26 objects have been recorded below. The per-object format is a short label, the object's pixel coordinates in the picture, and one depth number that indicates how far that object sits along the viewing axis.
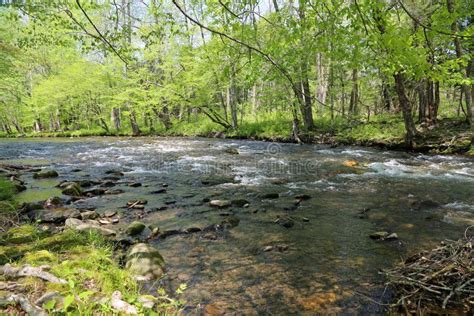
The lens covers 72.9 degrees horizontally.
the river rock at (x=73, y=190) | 7.95
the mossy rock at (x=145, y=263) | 4.02
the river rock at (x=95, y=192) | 8.10
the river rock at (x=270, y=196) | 7.96
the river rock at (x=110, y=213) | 6.34
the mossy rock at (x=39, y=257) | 3.46
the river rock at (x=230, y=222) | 5.95
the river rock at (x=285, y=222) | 5.98
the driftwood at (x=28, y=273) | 2.98
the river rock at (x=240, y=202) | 7.31
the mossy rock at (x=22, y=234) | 4.23
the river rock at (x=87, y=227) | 5.06
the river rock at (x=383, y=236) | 5.25
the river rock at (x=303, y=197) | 7.79
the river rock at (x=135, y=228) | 5.42
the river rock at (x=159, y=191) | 8.42
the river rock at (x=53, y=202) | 6.87
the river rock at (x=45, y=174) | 10.05
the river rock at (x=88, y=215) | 6.01
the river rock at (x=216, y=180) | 9.61
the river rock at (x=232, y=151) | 15.28
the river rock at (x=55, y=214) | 5.92
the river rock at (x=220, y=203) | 7.16
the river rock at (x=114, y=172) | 10.70
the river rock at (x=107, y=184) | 9.05
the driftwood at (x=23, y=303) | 2.44
